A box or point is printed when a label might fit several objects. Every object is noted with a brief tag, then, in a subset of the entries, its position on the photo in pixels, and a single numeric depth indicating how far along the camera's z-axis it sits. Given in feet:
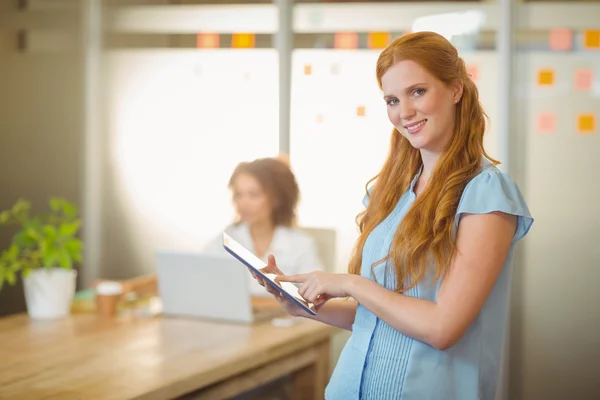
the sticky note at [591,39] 13.17
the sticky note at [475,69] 13.71
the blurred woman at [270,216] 11.54
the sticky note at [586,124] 13.20
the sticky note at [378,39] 14.37
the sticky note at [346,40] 14.56
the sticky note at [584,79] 13.19
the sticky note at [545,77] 13.34
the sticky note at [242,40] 15.21
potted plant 10.15
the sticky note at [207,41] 15.44
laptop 9.45
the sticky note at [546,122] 13.38
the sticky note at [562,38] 13.25
